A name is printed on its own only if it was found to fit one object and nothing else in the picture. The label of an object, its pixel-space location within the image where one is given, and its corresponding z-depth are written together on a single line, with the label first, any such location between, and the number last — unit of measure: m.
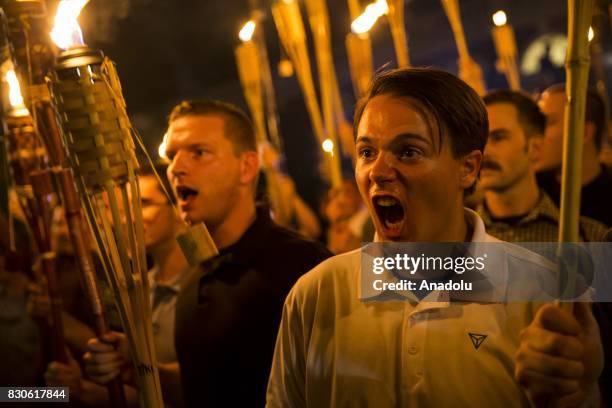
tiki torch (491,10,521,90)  3.85
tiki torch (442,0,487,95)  3.46
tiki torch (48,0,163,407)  1.43
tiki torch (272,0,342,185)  3.48
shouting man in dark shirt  1.93
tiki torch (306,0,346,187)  3.41
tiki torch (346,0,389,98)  4.33
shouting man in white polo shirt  1.28
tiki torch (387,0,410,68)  3.26
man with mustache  2.47
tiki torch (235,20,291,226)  3.90
